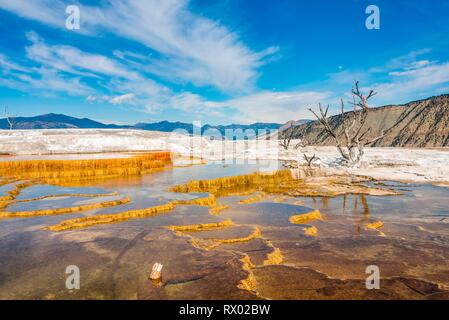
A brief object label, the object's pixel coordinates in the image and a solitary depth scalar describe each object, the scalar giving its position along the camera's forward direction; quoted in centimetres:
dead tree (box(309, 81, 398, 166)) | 1758
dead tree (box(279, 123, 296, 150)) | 8924
